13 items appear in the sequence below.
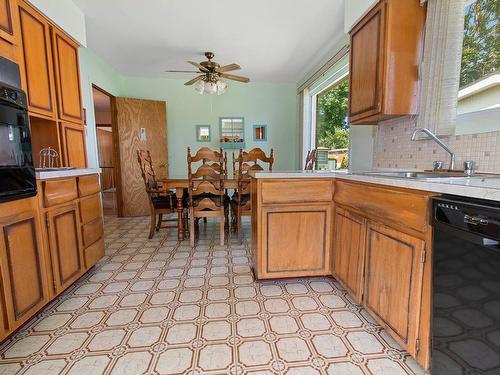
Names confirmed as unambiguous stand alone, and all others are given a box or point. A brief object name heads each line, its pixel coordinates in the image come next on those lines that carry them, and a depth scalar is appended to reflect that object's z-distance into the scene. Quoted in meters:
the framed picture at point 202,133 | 4.73
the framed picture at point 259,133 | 4.88
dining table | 2.84
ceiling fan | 3.16
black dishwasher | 0.76
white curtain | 1.50
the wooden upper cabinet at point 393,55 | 1.65
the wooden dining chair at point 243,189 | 2.80
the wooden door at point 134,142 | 4.15
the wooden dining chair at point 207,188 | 2.61
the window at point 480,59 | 1.39
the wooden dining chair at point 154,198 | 3.09
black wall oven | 1.30
